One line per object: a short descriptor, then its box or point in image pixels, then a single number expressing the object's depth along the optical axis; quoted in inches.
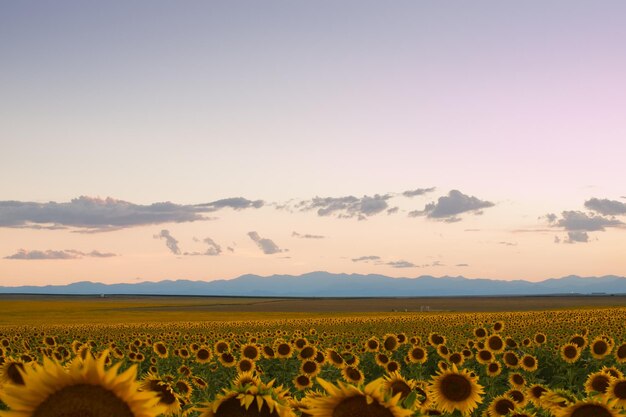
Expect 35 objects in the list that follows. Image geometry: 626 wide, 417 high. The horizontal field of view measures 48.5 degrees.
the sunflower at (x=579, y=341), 724.0
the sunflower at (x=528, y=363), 616.1
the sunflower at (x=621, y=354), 593.3
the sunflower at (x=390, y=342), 716.5
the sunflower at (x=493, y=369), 549.6
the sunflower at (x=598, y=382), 350.6
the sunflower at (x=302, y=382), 462.0
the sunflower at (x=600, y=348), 677.9
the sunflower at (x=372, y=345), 711.7
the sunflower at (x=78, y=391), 120.6
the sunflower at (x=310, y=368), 541.1
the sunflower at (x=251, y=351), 634.8
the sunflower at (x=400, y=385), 244.8
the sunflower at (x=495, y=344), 667.0
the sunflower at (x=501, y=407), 294.4
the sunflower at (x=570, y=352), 691.4
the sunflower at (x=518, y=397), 325.7
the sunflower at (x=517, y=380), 449.1
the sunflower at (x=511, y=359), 620.4
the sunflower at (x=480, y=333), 778.8
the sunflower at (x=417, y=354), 649.0
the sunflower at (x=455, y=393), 310.0
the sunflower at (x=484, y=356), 601.0
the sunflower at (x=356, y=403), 137.1
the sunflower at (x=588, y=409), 203.3
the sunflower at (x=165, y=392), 245.0
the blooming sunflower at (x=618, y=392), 302.8
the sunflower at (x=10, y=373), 312.5
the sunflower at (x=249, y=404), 140.9
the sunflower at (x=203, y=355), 666.8
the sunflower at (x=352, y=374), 425.9
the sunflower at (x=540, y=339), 821.2
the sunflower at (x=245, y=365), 490.6
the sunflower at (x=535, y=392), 317.5
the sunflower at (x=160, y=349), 716.2
